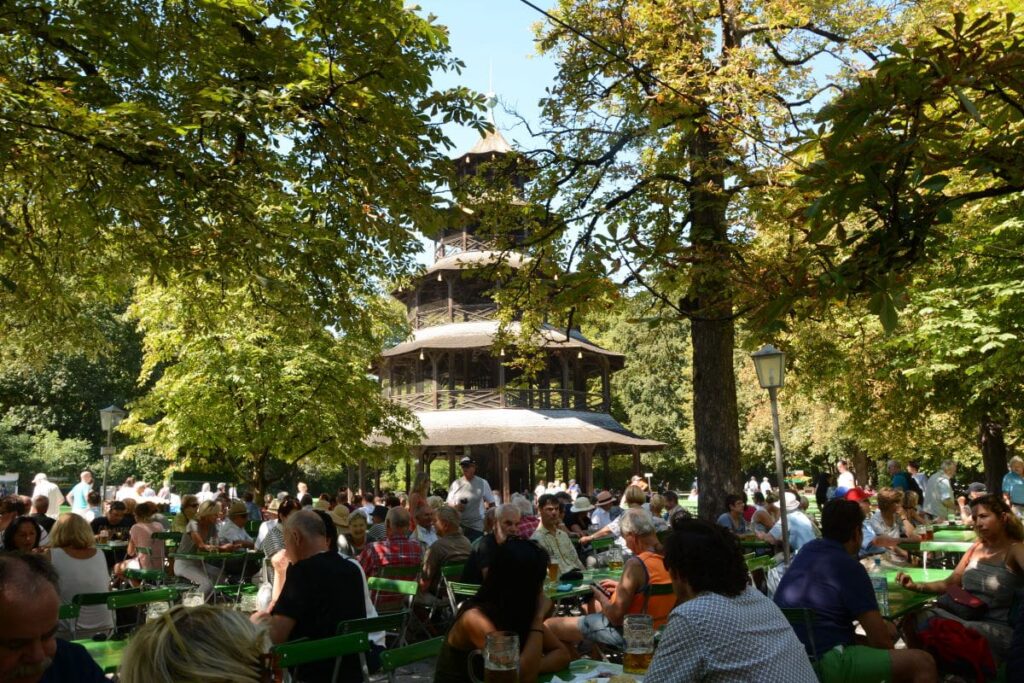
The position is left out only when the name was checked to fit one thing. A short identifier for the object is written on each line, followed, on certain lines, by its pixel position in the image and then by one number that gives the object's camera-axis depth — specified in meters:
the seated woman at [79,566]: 6.79
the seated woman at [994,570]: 5.63
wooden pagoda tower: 31.55
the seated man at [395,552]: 9.09
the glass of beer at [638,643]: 4.00
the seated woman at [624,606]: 5.29
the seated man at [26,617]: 2.31
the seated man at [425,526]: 10.70
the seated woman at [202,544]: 9.98
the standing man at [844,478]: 20.12
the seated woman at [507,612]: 3.71
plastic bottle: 5.48
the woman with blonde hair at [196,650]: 2.10
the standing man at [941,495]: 16.12
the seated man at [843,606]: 4.45
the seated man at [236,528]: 11.18
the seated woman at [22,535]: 7.47
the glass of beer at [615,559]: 8.38
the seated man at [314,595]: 4.73
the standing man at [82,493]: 17.88
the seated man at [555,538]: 8.68
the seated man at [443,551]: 8.83
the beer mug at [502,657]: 3.18
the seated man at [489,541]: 7.14
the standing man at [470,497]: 13.18
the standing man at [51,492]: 19.66
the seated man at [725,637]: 3.14
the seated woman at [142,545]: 10.02
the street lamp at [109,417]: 18.58
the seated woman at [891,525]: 9.36
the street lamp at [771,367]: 10.28
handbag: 5.80
